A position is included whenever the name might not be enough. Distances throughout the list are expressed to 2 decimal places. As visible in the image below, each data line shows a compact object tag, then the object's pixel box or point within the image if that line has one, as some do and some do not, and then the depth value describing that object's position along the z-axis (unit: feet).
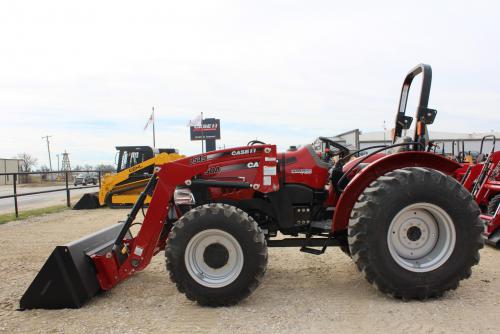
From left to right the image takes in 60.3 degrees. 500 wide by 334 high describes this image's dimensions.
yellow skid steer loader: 45.24
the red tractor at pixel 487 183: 22.93
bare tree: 250.14
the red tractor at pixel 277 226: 12.64
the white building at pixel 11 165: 176.73
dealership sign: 119.44
